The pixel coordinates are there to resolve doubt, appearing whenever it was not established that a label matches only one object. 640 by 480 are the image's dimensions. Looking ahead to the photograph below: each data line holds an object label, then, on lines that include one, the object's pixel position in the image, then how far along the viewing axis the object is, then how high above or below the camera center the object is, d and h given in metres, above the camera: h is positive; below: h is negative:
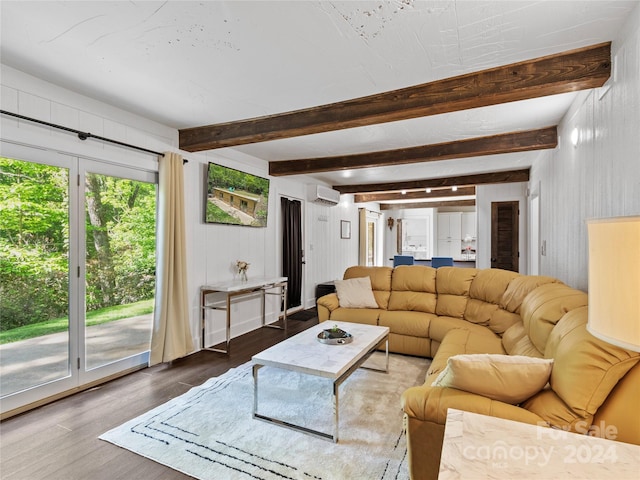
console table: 3.78 -0.59
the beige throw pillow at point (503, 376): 1.44 -0.59
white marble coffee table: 2.13 -0.82
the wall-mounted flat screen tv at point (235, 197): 3.98 +0.56
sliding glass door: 2.43 -0.27
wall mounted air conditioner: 6.06 +0.85
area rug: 1.85 -1.25
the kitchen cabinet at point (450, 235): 9.91 +0.16
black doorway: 5.53 -0.14
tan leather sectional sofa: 1.27 -0.67
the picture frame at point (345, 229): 7.50 +0.27
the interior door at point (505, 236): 6.39 +0.08
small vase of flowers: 4.41 -0.37
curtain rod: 2.33 +0.88
